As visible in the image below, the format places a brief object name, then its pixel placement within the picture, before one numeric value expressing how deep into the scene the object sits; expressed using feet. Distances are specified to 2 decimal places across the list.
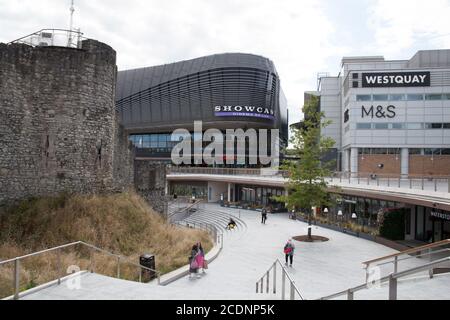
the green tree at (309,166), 70.74
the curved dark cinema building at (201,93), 169.48
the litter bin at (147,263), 36.55
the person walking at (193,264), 39.55
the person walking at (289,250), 48.55
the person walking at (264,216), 89.11
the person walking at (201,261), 40.07
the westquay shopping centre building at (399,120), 127.85
